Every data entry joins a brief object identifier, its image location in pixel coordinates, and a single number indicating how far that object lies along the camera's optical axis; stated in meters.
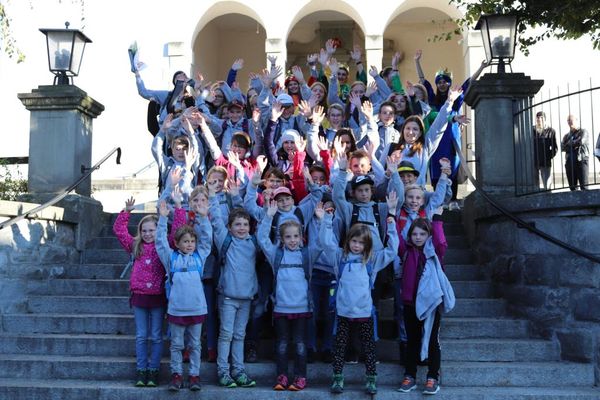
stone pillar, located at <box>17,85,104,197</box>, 7.97
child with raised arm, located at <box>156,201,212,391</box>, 5.30
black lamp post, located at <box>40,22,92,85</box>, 7.91
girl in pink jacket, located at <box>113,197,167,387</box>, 5.50
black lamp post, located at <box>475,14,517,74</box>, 7.62
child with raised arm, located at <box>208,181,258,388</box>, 5.46
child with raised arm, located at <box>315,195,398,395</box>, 5.25
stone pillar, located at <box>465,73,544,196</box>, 7.38
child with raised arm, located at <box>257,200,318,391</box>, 5.39
